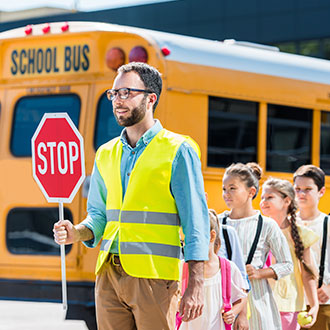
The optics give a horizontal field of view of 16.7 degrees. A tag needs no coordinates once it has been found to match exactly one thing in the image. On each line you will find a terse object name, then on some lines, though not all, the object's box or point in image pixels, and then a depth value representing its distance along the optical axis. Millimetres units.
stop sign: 5352
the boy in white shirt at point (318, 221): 7717
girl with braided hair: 7260
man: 4637
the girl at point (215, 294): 5602
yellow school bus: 9029
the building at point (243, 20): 31505
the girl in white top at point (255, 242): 6521
